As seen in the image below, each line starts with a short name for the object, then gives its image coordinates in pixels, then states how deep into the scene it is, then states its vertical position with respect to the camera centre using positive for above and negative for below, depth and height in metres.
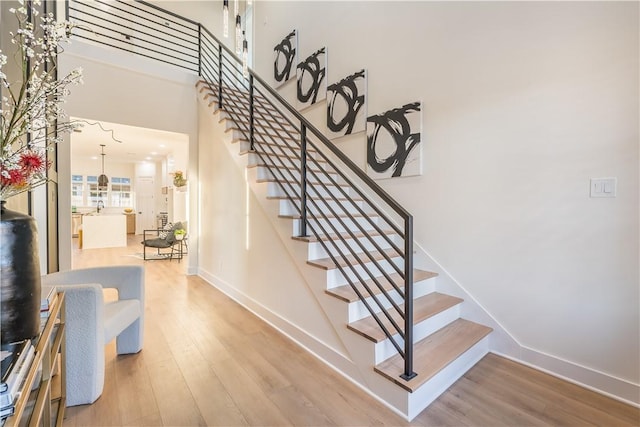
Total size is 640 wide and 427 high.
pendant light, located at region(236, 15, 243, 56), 2.44 +1.46
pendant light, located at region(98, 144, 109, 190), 9.19 +0.75
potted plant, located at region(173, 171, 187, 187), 6.84 +0.60
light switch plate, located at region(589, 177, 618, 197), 1.80 +0.13
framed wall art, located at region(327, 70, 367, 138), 3.34 +1.21
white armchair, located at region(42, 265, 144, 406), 1.63 -0.77
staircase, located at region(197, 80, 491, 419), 1.74 -0.78
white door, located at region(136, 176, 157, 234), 10.73 +0.16
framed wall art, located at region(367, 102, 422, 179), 2.81 +0.65
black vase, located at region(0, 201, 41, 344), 0.91 -0.24
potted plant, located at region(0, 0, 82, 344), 0.92 +0.06
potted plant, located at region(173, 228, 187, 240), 5.76 -0.54
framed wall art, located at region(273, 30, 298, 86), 4.54 +2.38
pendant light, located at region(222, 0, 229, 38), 2.34 +1.52
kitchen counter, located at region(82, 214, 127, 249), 7.59 -0.69
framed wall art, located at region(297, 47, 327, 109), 3.94 +1.77
